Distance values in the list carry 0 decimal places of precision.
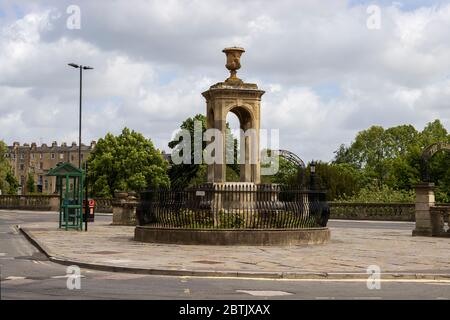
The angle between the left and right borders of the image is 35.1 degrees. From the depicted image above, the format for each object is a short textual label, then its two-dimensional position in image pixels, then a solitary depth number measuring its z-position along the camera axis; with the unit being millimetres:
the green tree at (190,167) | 75394
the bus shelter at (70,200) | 30016
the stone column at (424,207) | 28016
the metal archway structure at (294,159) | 46819
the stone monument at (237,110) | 23734
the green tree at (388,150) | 79438
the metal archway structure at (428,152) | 29308
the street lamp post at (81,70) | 49681
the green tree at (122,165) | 79000
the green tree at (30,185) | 154625
